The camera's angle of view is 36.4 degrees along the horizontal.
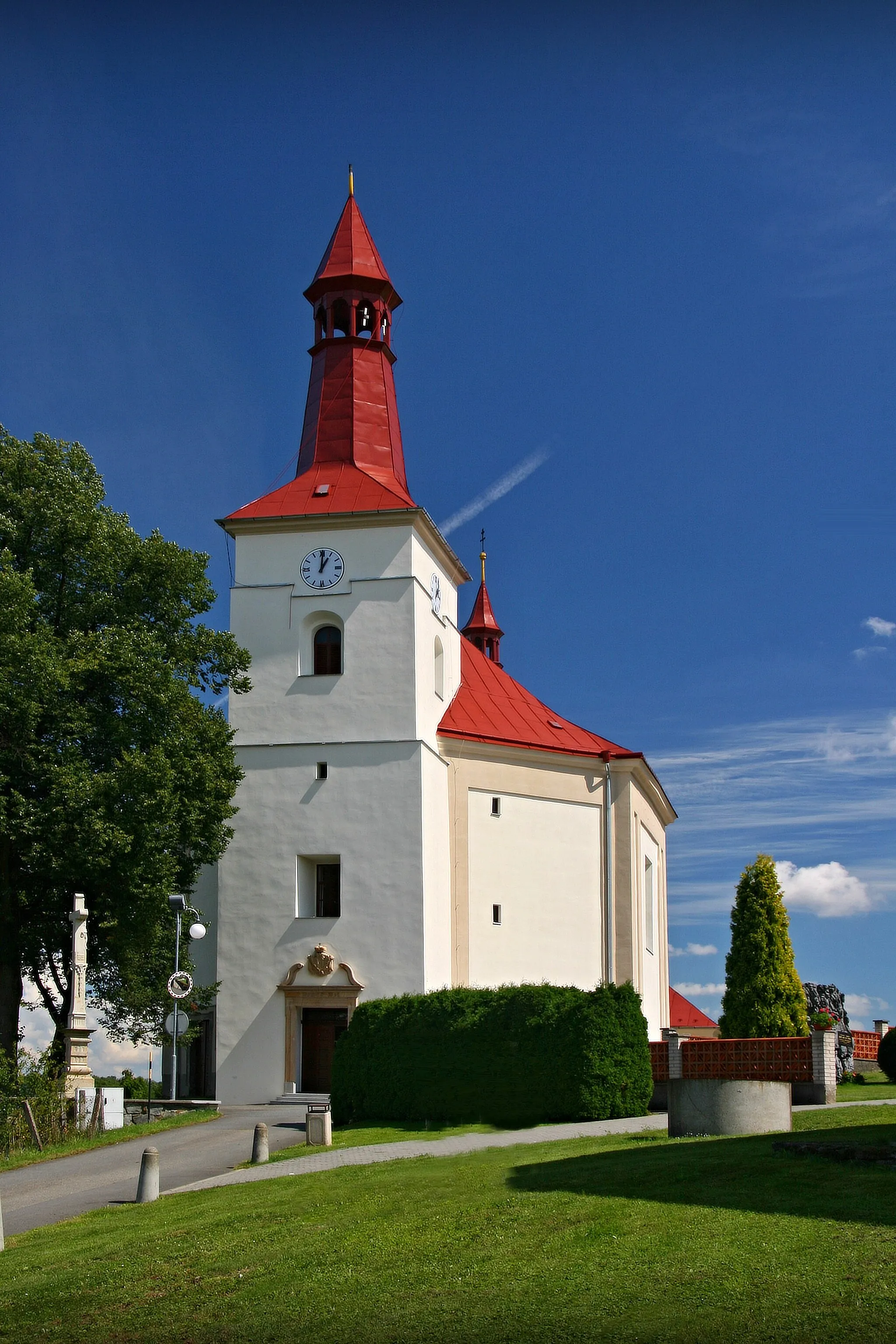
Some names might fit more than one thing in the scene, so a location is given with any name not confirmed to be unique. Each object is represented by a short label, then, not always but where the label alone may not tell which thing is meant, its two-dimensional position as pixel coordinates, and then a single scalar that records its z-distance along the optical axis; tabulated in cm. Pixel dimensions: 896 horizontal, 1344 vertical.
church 3322
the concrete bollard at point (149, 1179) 1736
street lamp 2809
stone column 2773
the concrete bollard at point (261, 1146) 2061
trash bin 2230
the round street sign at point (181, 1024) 2809
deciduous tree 2833
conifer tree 3322
